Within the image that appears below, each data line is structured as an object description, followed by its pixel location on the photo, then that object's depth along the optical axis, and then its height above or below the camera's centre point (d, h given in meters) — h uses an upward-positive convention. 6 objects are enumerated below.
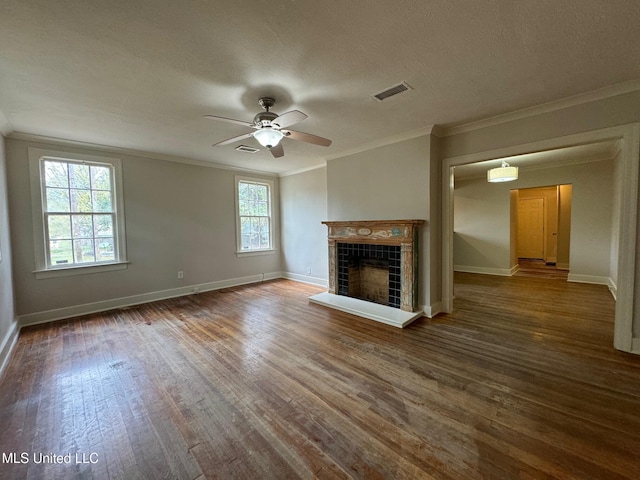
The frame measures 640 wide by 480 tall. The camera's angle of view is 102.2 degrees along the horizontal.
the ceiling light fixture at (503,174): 4.62 +0.93
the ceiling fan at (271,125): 2.42 +1.01
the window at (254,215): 5.83 +0.34
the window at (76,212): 3.66 +0.31
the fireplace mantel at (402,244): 3.55 -0.25
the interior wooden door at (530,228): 8.14 -0.13
